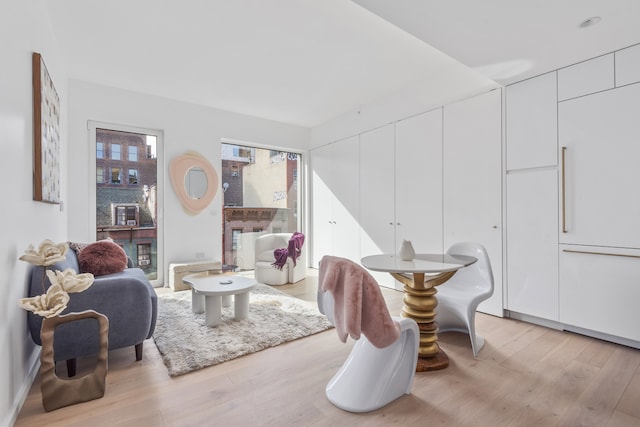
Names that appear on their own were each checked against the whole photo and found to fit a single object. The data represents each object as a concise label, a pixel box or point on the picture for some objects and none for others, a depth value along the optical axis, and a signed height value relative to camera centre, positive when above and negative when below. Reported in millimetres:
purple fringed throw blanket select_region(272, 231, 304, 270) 4409 -561
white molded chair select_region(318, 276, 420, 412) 1703 -913
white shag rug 2275 -1030
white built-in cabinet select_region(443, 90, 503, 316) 3154 +375
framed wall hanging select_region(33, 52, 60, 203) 2035 +559
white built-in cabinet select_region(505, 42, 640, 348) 2420 +91
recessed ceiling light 2045 +1265
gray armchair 1882 -677
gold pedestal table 2135 -635
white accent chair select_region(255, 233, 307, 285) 4445 -762
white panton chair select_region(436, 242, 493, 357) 2379 -677
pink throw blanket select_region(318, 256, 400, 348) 1491 -441
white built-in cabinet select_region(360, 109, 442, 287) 3693 +342
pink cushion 2531 -382
